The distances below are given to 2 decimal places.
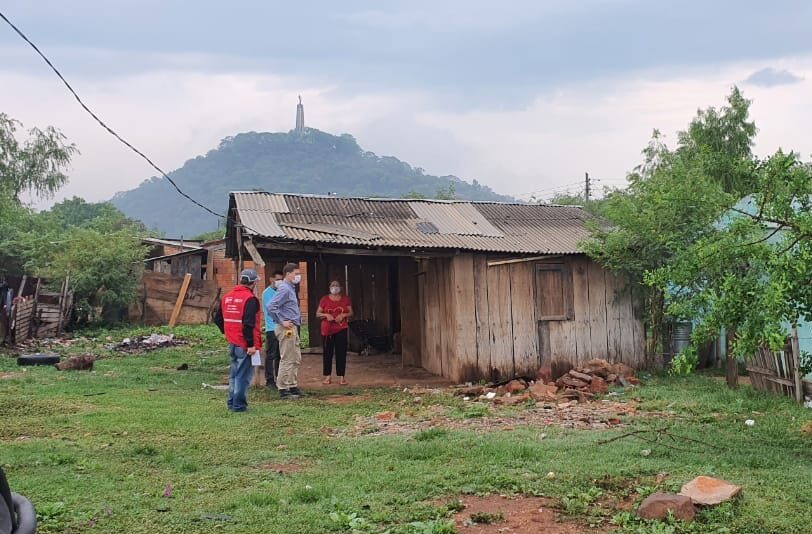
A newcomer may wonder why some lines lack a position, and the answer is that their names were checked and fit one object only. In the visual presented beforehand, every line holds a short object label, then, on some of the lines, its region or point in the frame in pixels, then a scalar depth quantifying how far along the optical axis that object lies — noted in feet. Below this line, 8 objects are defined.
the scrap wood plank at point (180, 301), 81.00
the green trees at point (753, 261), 19.83
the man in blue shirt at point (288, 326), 35.19
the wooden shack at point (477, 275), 40.52
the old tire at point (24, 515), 7.79
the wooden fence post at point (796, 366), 30.81
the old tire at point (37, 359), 47.62
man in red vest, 31.45
